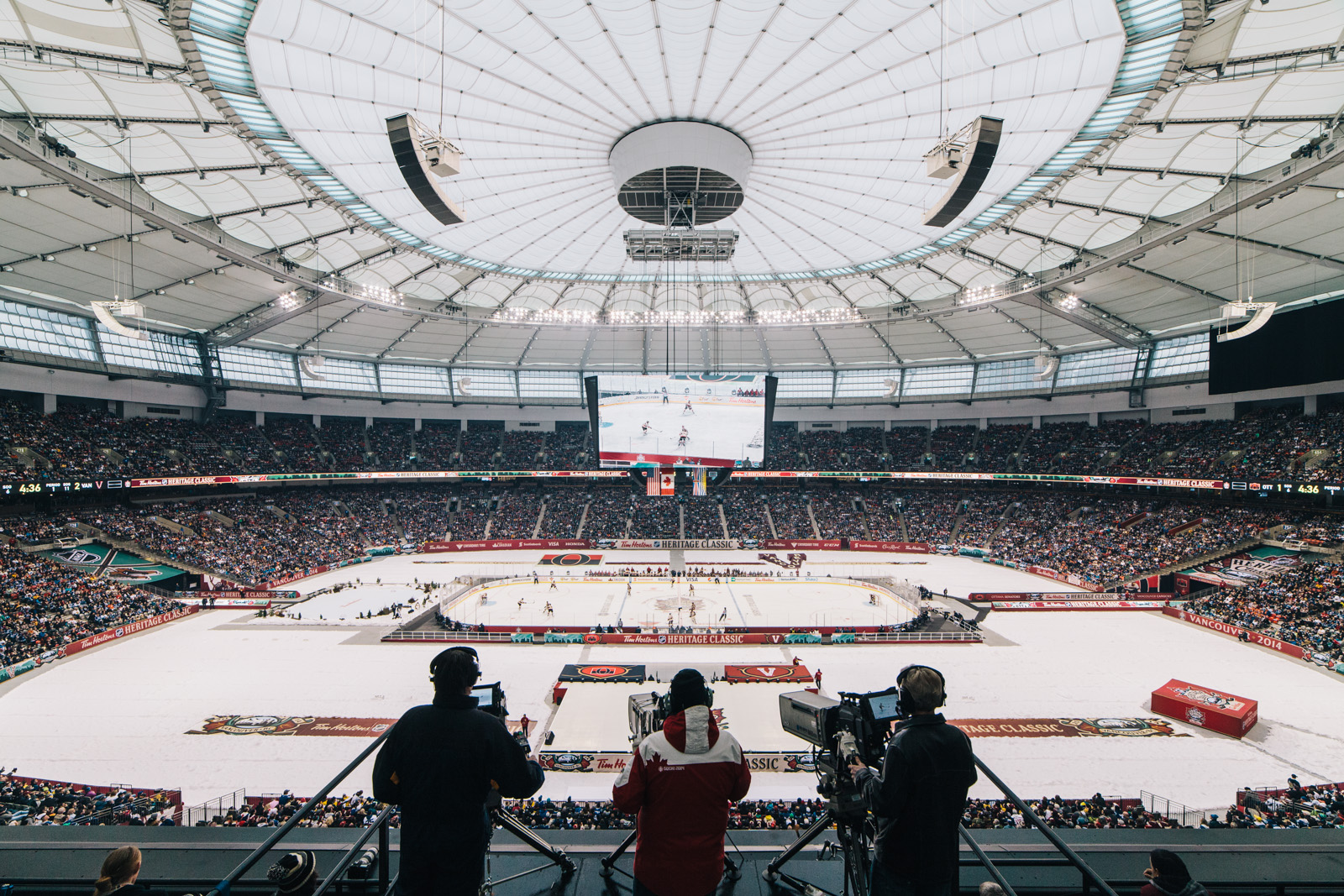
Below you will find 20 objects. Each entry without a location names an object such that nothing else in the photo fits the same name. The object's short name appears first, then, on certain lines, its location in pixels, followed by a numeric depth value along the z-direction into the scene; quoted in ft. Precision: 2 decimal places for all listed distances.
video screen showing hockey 116.67
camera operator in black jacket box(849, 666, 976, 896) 10.91
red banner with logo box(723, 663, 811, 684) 79.20
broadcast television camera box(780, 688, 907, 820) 12.37
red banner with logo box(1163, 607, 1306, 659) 86.37
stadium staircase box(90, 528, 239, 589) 123.11
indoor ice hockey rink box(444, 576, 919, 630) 106.11
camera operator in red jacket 11.26
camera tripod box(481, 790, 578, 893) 14.33
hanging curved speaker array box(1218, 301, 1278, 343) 72.74
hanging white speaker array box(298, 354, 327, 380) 106.83
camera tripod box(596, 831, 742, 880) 14.66
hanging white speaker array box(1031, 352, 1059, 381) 115.65
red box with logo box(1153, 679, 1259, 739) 63.98
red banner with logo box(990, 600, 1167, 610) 115.75
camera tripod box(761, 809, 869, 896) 12.35
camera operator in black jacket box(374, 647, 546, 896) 10.73
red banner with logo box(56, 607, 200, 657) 87.56
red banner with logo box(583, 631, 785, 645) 94.38
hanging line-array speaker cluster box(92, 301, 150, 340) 70.21
